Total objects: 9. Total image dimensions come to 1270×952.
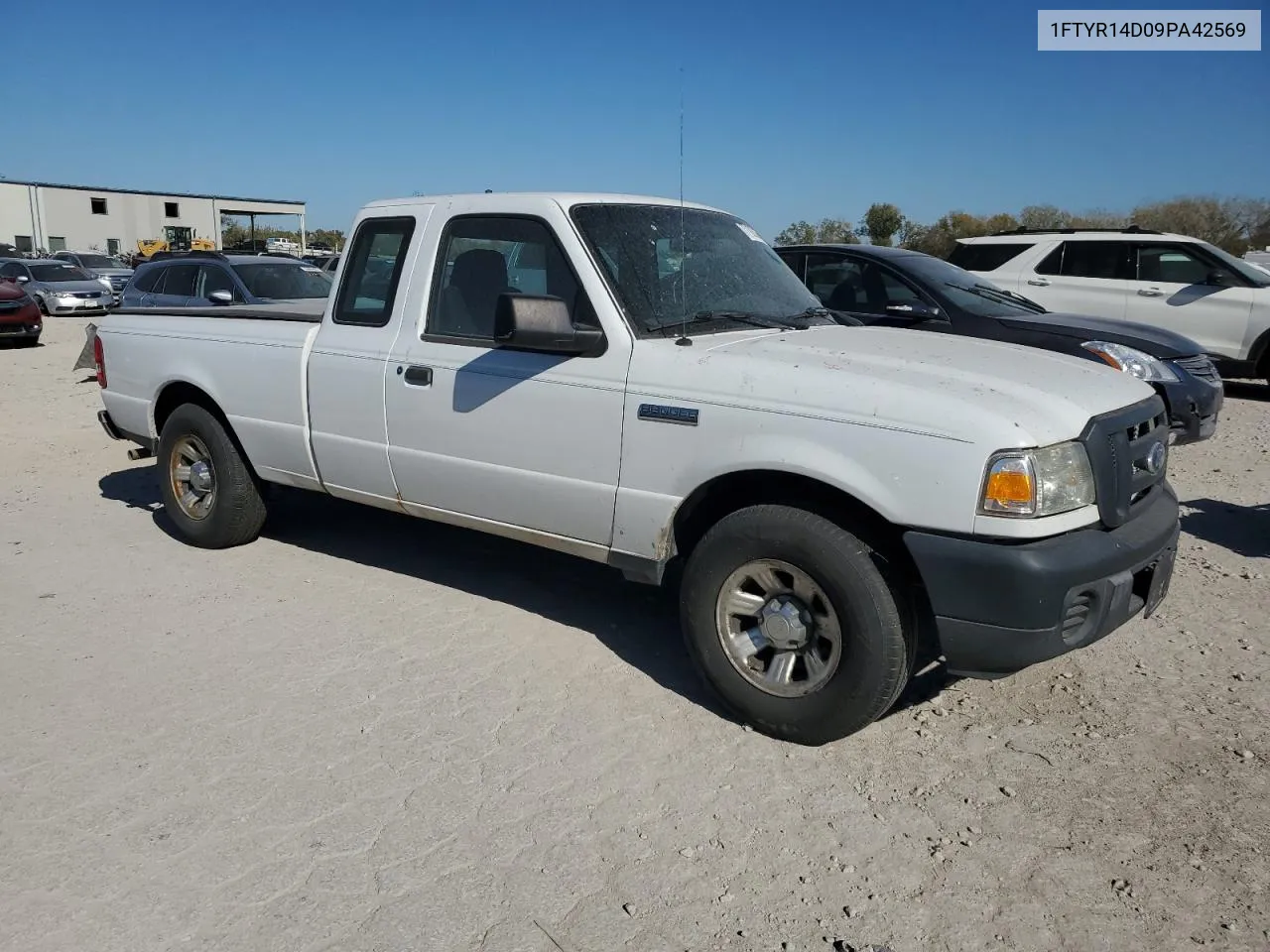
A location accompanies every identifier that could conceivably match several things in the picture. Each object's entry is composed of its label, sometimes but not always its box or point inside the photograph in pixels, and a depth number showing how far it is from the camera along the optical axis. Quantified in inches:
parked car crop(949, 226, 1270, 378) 456.4
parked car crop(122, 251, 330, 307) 486.0
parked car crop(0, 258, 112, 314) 997.8
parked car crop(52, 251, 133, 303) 1225.0
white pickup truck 131.2
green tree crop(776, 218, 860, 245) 896.3
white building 2217.0
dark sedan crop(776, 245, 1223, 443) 301.3
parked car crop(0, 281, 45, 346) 719.1
